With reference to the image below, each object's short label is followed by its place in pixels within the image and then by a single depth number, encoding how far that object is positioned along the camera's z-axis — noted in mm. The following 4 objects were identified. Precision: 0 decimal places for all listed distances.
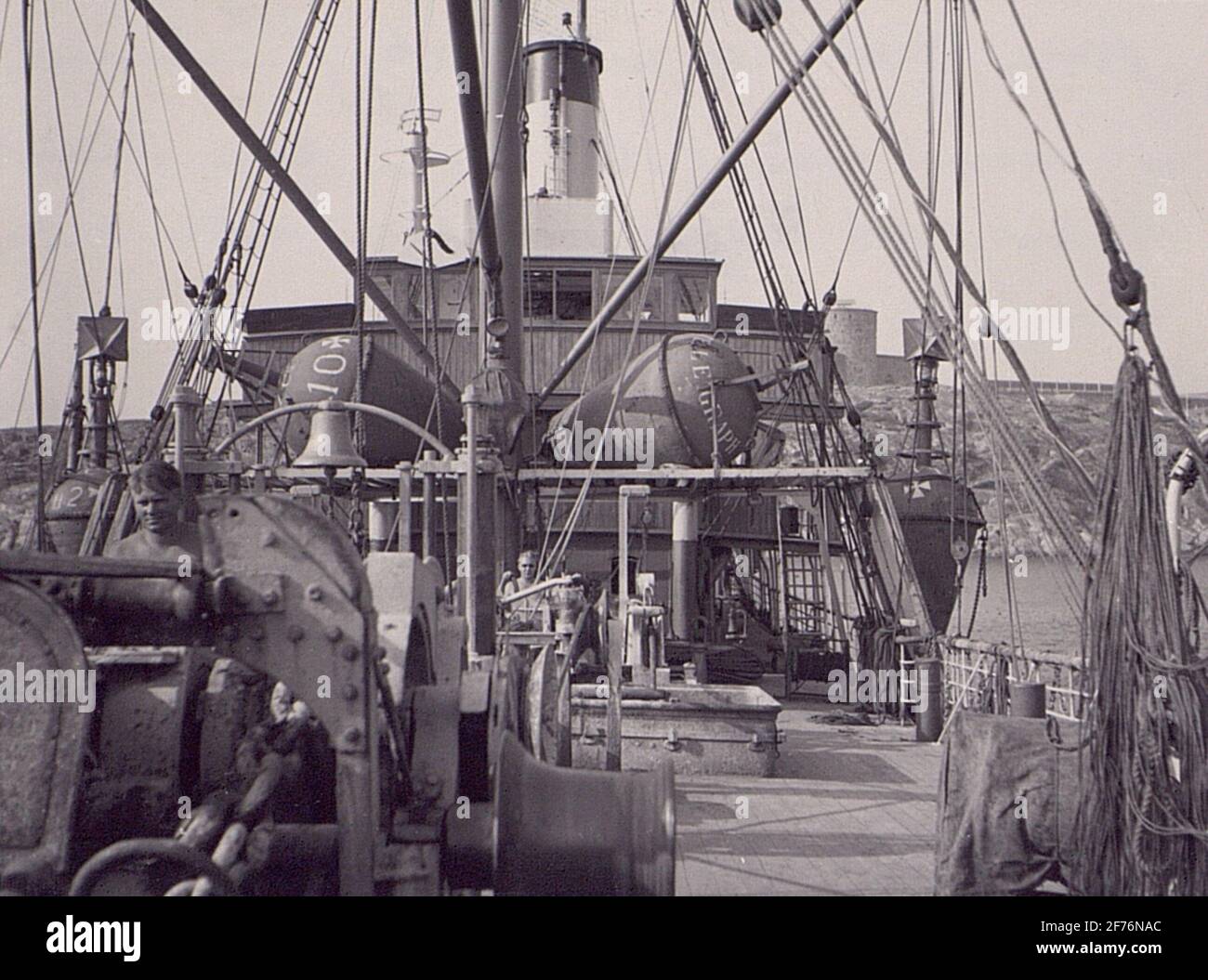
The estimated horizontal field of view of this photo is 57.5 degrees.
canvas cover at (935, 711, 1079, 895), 3404
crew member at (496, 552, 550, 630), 8844
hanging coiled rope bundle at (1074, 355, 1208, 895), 3100
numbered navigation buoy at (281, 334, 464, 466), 13117
